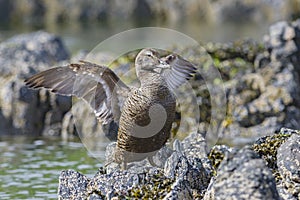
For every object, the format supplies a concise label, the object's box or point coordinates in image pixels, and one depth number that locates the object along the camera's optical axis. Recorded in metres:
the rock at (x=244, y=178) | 15.89
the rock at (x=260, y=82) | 35.91
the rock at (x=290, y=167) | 18.64
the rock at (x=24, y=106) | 38.03
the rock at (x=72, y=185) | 20.39
